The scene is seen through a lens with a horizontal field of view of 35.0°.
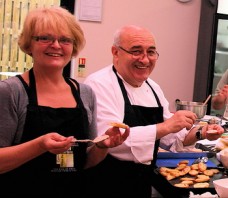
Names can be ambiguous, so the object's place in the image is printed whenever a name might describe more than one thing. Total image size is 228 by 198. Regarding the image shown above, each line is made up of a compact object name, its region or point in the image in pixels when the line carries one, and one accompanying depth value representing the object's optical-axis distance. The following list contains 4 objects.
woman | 1.24
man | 1.58
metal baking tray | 1.37
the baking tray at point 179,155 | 1.76
